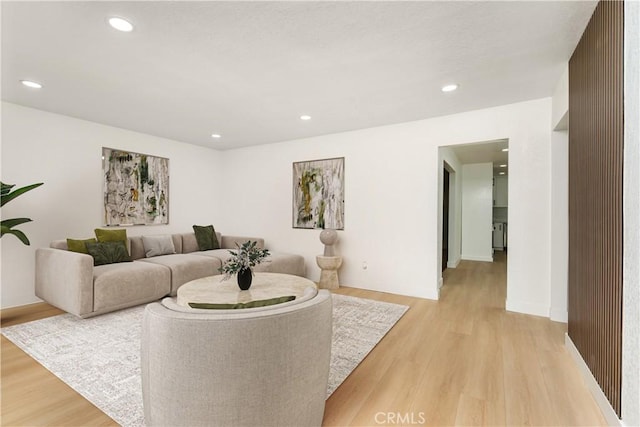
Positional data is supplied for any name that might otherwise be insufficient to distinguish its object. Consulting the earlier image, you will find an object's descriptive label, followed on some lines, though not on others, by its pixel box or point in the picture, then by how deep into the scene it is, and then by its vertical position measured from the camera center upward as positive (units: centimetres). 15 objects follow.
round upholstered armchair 119 -63
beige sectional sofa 317 -78
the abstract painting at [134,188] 448 +39
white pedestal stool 462 -92
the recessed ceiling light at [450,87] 306 +129
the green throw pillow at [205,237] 528 -45
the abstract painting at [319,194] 490 +31
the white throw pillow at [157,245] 457 -52
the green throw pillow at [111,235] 406 -32
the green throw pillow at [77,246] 361 -41
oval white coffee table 244 -70
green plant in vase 270 -49
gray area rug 195 -118
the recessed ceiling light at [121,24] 200 +129
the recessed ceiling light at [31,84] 297 +130
